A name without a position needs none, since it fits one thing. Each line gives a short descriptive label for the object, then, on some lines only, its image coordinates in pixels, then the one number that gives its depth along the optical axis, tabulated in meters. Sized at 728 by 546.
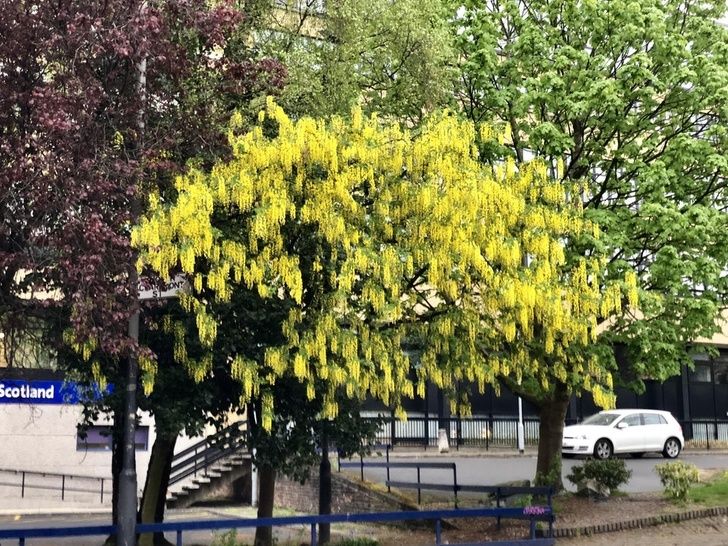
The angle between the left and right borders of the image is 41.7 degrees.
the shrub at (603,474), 17.97
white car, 29.05
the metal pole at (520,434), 34.28
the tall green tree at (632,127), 16.14
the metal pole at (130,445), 11.12
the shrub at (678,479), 17.39
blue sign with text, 25.05
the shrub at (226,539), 14.96
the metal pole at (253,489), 23.94
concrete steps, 23.98
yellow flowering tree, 11.59
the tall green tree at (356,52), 14.74
